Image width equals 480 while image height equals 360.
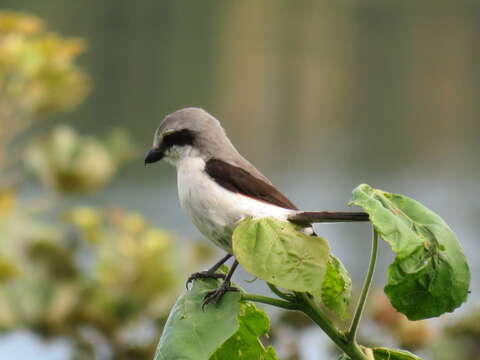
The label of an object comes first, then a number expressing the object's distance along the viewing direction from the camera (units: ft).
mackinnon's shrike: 11.83
